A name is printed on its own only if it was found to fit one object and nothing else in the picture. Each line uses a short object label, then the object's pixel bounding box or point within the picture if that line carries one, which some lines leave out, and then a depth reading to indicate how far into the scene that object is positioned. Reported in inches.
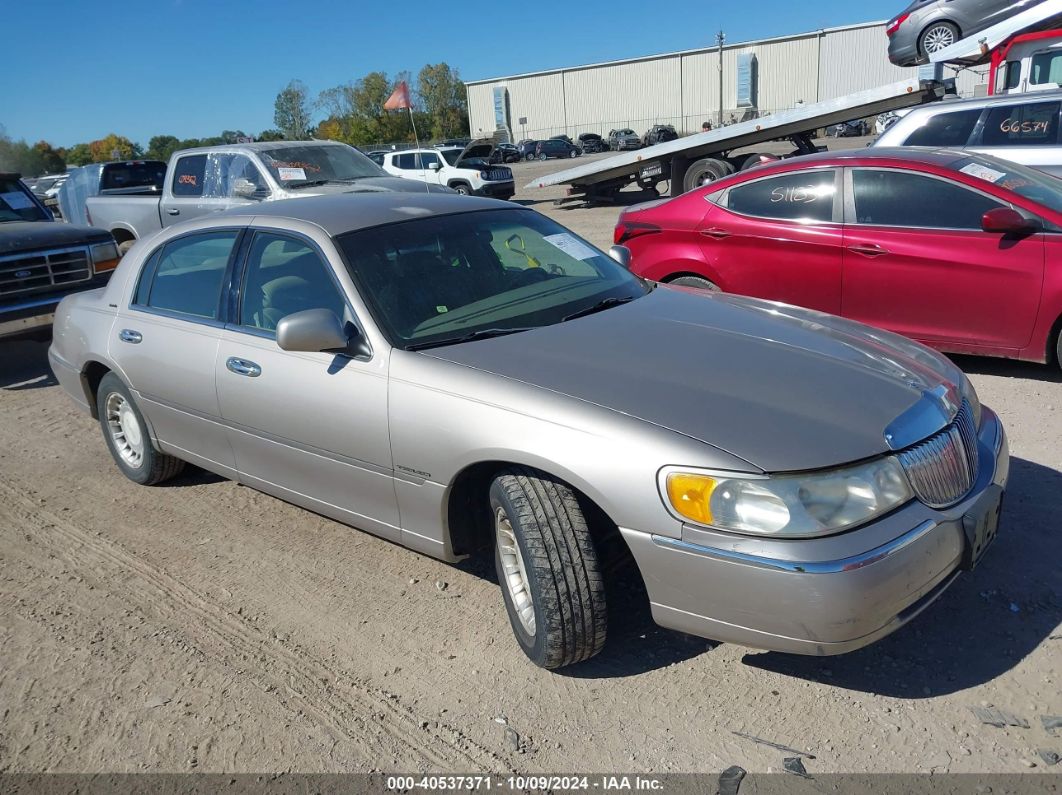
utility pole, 2704.2
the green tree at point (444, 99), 3730.3
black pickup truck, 310.7
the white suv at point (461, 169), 856.9
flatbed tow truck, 527.5
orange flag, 892.0
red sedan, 213.2
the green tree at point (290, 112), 3226.1
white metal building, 2564.0
